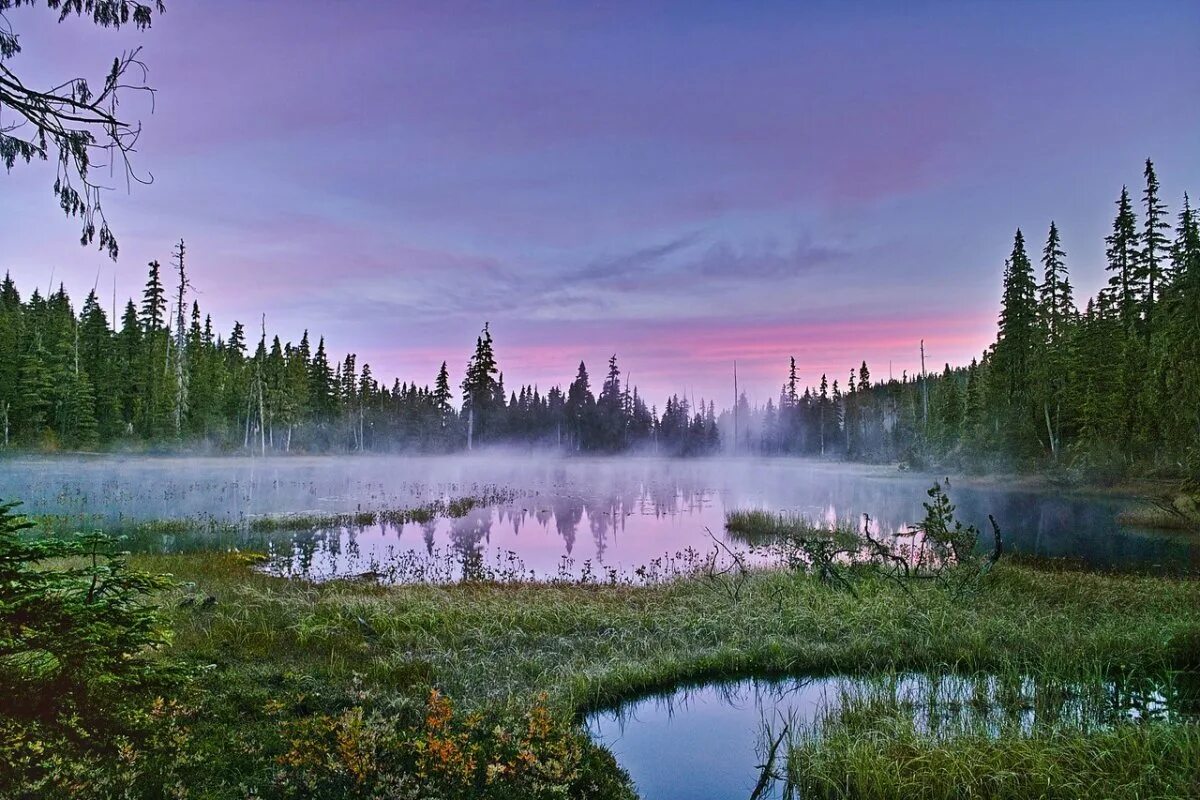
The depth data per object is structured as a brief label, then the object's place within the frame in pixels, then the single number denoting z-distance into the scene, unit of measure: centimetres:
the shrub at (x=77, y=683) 442
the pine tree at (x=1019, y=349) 5019
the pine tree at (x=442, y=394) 8868
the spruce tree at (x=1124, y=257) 4947
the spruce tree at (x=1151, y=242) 4731
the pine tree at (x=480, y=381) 7719
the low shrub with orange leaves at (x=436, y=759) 489
